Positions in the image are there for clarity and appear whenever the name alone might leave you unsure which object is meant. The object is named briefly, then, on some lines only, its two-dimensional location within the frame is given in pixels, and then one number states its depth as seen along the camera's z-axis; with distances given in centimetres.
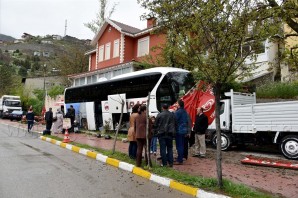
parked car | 3051
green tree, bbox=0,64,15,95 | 5429
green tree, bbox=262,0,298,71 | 847
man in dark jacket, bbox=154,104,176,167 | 662
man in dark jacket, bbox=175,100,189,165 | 711
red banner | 1006
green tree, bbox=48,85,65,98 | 3047
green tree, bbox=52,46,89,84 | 3448
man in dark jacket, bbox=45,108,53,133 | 1426
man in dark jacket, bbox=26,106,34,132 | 1603
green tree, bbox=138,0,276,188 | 488
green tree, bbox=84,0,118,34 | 3238
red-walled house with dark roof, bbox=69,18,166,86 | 2186
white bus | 1211
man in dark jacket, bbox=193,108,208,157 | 820
